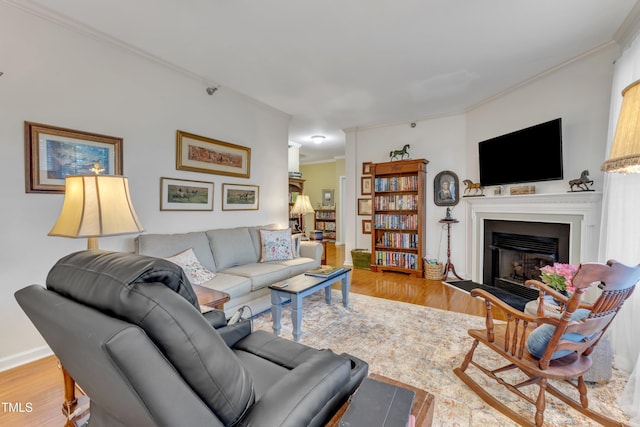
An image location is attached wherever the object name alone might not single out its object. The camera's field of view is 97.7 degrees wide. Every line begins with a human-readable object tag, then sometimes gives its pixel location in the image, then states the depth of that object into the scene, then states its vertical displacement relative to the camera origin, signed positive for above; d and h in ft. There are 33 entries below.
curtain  6.39 -0.40
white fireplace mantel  8.72 -0.19
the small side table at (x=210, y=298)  6.11 -2.10
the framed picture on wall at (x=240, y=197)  12.19 +0.43
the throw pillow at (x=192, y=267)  8.70 -1.94
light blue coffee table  7.87 -2.52
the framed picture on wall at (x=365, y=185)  17.53 +1.43
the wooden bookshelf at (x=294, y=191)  19.06 +1.16
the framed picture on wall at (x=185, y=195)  9.95 +0.43
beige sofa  8.81 -2.11
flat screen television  9.79 +2.09
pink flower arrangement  5.75 -1.44
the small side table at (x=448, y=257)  14.47 -2.57
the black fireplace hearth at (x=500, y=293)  10.75 -3.62
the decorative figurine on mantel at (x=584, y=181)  8.89 +0.90
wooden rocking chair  4.15 -2.25
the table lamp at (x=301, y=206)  17.47 +0.06
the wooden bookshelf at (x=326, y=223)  28.09 -1.62
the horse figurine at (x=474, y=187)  13.38 +1.03
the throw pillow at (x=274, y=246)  11.81 -1.67
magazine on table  9.47 -2.26
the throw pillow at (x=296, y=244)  12.50 -1.69
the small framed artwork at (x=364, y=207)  17.61 +0.03
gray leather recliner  2.04 -1.16
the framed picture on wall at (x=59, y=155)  6.98 +1.38
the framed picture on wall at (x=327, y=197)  27.65 +1.02
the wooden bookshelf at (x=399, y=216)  15.08 -0.46
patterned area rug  5.27 -3.78
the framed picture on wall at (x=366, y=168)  17.51 +2.48
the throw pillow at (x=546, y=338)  4.74 -2.21
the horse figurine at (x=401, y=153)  15.67 +3.13
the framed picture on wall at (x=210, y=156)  10.43 +2.08
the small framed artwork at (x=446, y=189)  14.80 +1.02
